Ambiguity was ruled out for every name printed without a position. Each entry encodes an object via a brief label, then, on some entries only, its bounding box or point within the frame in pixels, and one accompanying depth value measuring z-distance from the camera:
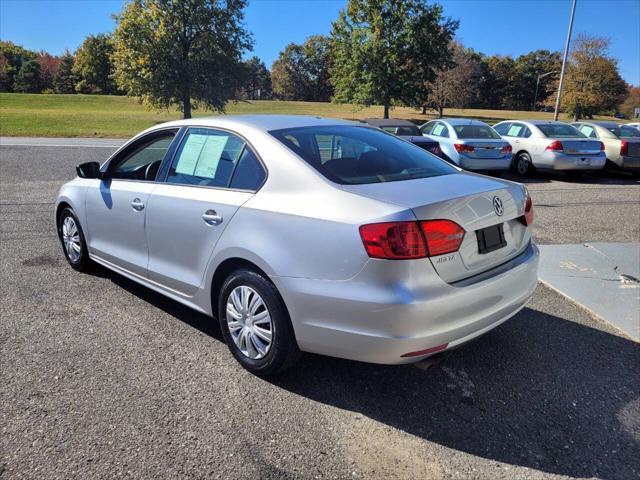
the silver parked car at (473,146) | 12.03
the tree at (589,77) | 36.66
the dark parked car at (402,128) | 12.50
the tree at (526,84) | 90.69
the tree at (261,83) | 115.91
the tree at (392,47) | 37.66
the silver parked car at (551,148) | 12.23
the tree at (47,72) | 89.31
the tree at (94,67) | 81.00
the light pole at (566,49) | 26.58
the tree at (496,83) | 91.12
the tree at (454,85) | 53.47
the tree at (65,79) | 88.50
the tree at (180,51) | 36.12
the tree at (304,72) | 101.62
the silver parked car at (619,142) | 13.23
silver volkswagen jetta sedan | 2.54
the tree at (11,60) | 83.56
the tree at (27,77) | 85.31
